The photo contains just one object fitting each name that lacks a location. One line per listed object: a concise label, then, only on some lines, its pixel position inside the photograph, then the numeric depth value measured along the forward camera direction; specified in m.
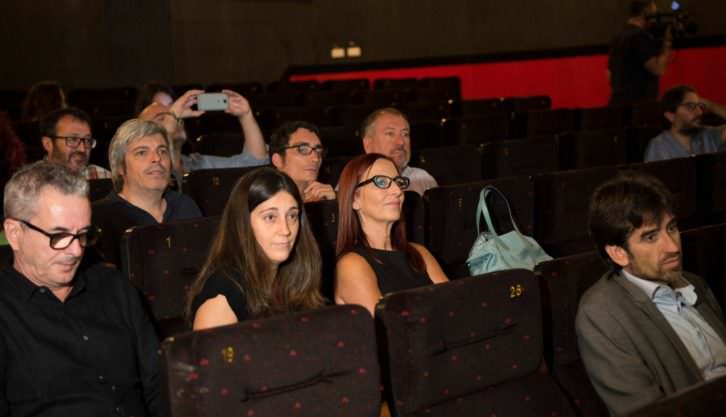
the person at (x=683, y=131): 5.71
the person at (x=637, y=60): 8.79
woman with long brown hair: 2.61
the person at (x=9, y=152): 3.79
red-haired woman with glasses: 3.20
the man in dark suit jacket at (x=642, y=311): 2.58
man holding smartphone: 5.09
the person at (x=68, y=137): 4.71
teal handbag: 3.46
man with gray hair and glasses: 2.34
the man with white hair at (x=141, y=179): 3.76
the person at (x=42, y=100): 7.61
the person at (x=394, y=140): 4.98
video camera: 11.13
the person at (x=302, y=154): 4.53
